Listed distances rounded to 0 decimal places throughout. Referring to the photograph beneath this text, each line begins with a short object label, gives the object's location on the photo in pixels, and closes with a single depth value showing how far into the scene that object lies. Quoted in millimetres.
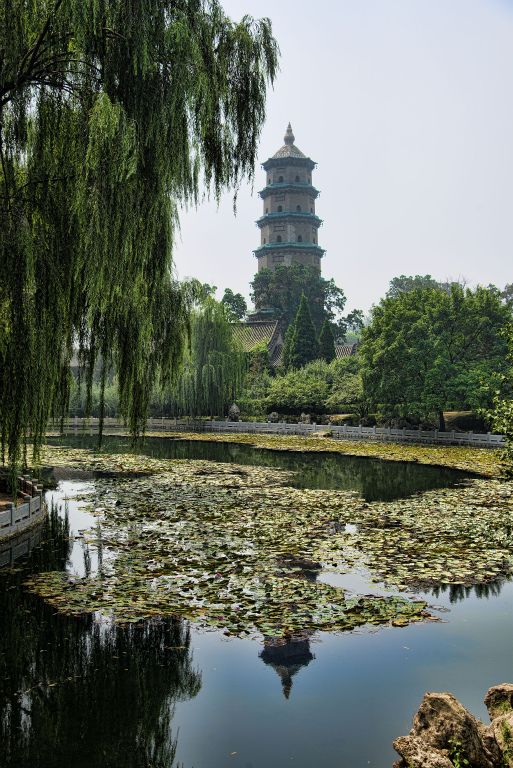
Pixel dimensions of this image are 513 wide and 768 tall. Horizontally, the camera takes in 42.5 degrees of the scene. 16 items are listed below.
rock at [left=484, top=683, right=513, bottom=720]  4895
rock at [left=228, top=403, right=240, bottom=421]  43469
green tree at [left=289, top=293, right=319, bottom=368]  49406
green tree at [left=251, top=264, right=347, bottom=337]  68438
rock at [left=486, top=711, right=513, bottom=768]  4371
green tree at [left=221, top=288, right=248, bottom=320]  71875
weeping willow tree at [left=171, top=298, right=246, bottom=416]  39188
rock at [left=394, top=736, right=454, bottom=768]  4320
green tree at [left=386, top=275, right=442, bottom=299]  80425
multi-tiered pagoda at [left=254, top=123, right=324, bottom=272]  73375
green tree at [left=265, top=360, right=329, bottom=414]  42938
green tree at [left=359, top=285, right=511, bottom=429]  30109
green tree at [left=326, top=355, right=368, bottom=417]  40594
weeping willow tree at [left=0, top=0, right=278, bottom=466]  7656
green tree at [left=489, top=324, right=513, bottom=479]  11633
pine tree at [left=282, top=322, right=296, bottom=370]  50500
